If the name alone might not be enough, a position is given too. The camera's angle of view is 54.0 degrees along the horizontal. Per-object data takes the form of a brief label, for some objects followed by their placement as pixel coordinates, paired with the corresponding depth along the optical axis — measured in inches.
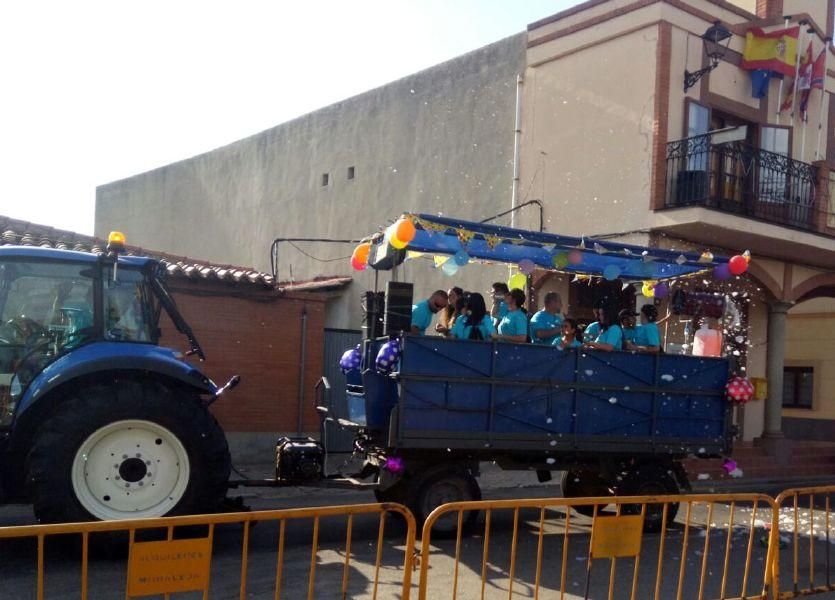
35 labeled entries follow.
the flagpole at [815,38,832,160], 602.5
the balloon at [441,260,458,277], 327.9
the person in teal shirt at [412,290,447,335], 328.8
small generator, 285.7
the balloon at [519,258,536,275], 344.5
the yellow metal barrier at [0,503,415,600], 151.7
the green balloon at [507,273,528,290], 396.5
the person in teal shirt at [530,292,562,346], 345.1
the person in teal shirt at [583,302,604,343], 367.6
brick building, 458.9
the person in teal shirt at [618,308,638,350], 355.9
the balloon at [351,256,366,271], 342.3
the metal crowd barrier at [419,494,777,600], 211.0
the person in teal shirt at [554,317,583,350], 343.0
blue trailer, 286.0
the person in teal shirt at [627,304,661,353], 350.9
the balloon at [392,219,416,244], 285.4
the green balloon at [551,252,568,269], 339.3
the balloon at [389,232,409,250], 288.3
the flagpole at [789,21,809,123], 569.9
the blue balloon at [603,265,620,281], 364.0
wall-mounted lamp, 517.7
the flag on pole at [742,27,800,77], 553.0
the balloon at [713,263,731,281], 373.7
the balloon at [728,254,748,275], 363.6
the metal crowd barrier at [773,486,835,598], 247.3
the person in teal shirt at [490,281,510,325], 354.3
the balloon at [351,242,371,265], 334.4
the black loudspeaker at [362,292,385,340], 304.3
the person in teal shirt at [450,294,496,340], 319.3
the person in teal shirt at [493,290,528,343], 319.6
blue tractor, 241.3
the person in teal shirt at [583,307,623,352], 347.0
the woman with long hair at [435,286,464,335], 338.3
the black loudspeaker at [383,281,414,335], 293.1
